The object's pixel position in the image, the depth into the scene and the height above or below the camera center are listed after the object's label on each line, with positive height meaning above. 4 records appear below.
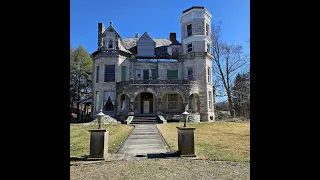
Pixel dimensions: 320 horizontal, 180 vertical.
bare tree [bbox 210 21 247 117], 34.00 +5.59
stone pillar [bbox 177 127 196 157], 7.89 -1.50
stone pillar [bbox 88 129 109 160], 7.50 -1.46
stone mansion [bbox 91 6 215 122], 24.41 +3.42
